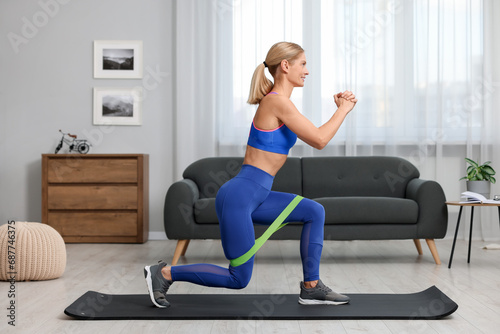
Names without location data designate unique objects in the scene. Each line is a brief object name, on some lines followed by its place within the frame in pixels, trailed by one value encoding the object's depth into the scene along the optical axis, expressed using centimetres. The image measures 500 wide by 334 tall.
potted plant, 486
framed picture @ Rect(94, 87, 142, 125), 646
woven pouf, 382
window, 635
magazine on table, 449
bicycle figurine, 627
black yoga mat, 286
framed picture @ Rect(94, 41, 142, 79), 648
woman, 285
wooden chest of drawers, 599
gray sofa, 467
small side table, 438
